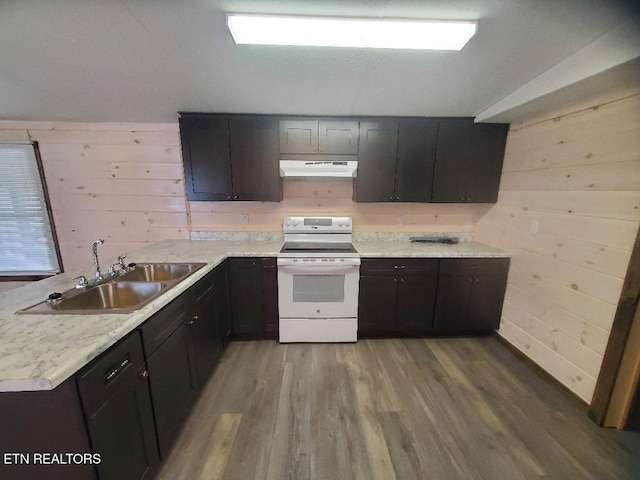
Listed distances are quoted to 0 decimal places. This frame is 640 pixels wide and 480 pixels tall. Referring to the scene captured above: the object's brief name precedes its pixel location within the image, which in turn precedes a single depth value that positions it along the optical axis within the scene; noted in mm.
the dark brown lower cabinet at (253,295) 2336
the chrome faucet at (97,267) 1547
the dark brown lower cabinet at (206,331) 1741
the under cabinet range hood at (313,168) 2385
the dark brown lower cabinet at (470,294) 2404
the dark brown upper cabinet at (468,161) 2410
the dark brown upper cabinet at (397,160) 2395
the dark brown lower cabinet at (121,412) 906
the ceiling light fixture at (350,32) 1176
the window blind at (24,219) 2504
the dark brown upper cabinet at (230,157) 2328
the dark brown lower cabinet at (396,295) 2393
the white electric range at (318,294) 2297
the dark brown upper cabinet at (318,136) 2346
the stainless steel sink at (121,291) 1225
